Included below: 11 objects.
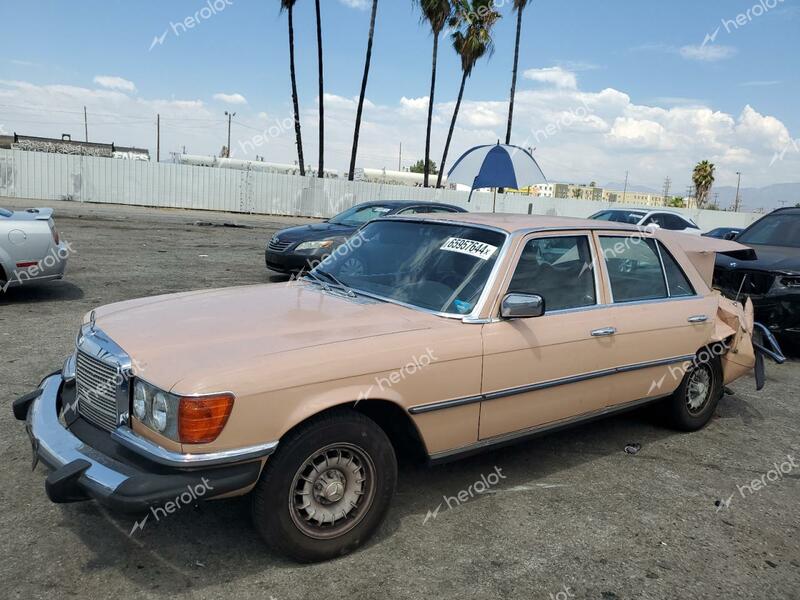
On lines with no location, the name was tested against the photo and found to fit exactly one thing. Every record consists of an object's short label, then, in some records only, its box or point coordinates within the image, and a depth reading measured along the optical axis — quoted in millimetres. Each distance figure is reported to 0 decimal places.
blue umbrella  10336
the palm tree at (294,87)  30781
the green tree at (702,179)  56438
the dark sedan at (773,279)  6949
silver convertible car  7488
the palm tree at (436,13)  34312
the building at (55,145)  39219
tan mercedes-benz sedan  2641
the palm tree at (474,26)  34844
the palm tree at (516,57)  32938
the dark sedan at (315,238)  10023
